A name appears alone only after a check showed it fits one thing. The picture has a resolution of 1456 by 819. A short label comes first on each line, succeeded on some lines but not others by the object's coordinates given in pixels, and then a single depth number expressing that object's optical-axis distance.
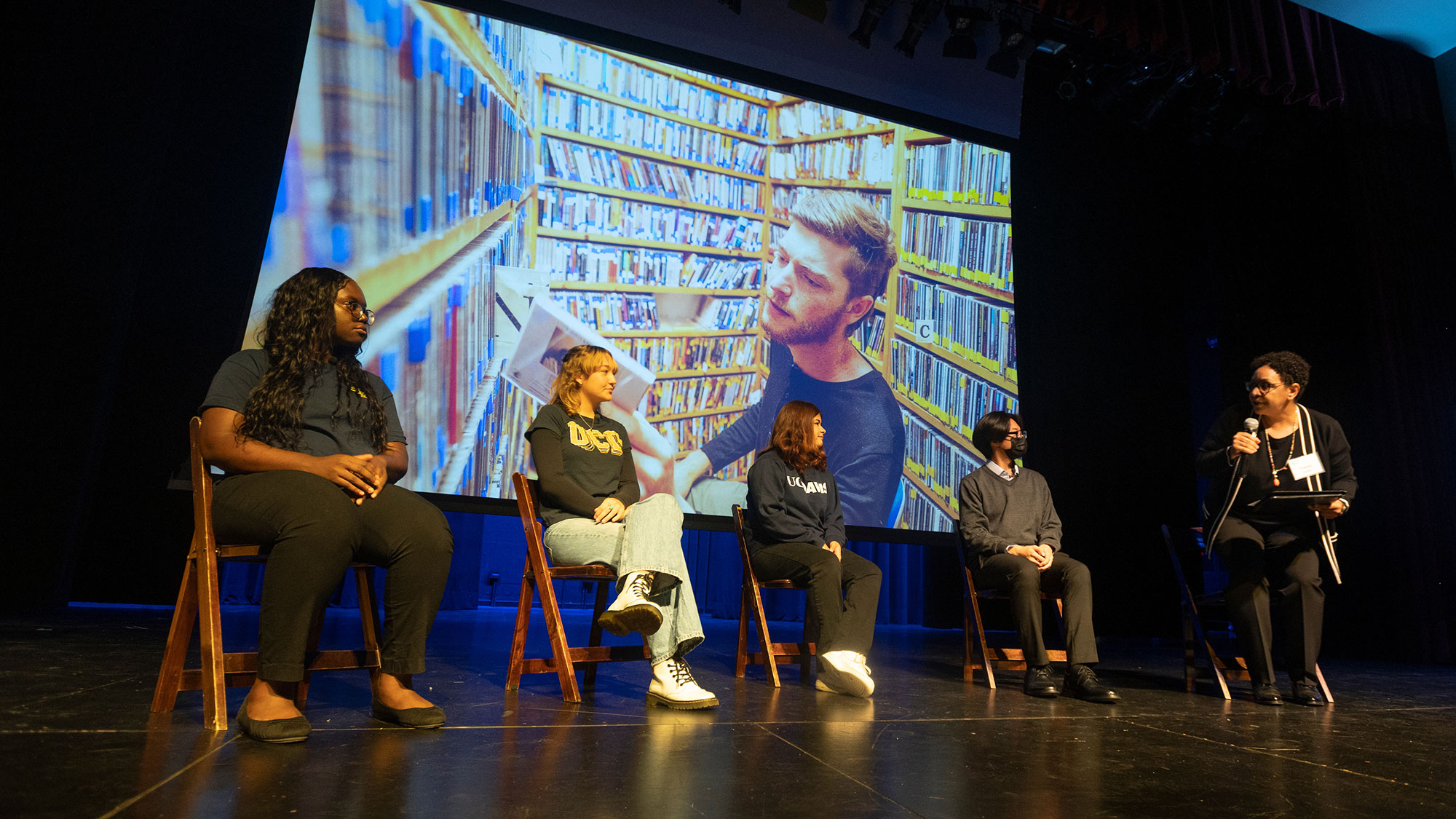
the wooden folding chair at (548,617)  2.28
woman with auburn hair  2.76
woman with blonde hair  2.19
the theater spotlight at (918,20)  4.97
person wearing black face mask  2.87
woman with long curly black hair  1.68
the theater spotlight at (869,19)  4.98
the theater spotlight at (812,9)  4.98
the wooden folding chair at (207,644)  1.75
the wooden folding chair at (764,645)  2.97
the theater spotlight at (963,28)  5.06
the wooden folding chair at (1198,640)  3.00
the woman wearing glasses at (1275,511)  2.89
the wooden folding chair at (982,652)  3.12
